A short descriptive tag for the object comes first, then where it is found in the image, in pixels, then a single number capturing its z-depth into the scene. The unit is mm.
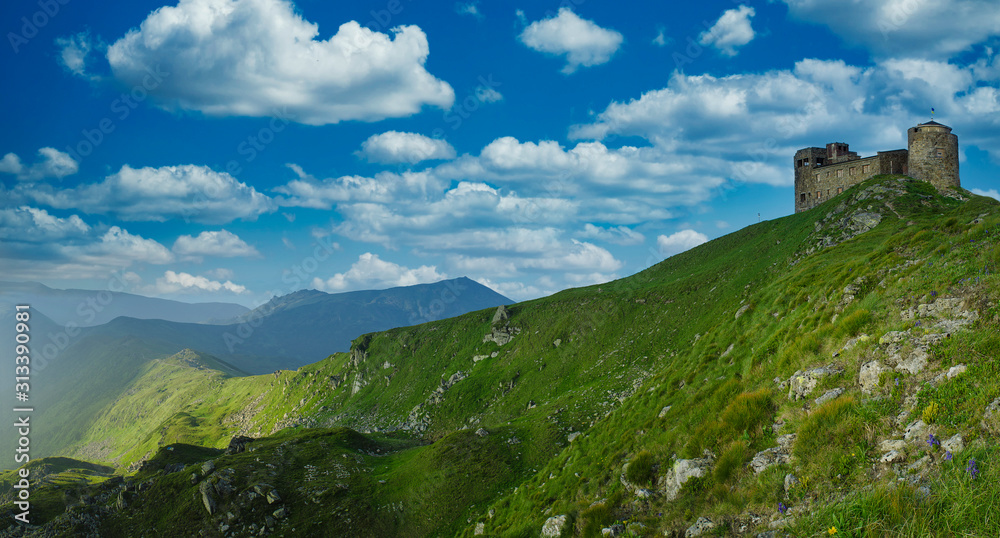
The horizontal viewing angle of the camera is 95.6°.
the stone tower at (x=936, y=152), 78875
